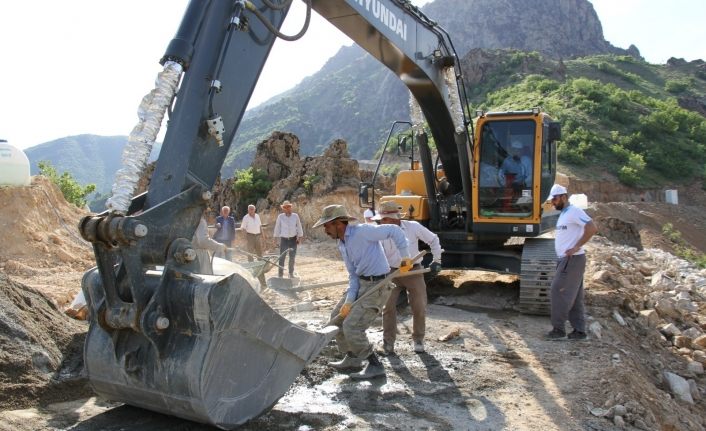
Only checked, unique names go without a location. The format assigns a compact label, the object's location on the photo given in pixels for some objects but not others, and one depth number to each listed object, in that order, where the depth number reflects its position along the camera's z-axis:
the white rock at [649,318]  8.45
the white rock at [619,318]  8.02
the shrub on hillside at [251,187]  23.48
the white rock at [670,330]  8.26
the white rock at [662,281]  11.01
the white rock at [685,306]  9.16
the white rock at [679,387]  6.38
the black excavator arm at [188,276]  3.63
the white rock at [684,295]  9.77
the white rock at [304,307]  8.45
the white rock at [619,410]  4.86
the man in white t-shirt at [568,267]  6.84
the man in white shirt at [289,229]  11.98
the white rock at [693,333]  8.22
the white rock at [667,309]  9.12
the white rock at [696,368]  7.09
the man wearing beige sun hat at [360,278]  5.42
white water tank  15.18
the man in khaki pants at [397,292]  6.35
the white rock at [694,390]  6.50
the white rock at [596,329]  7.10
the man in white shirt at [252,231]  13.09
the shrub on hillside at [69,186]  22.48
